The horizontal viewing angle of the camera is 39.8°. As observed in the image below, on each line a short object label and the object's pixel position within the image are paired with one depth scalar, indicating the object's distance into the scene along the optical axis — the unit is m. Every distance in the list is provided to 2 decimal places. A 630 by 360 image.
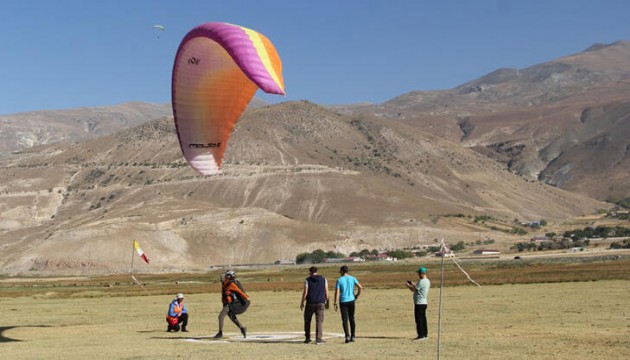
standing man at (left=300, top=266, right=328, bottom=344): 20.59
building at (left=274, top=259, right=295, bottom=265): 121.57
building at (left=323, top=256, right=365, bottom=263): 118.69
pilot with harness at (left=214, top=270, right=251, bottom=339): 22.75
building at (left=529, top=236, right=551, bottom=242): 137.27
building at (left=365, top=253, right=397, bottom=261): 120.06
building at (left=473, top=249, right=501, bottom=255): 115.00
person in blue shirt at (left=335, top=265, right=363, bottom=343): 20.47
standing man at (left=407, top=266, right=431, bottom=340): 20.30
